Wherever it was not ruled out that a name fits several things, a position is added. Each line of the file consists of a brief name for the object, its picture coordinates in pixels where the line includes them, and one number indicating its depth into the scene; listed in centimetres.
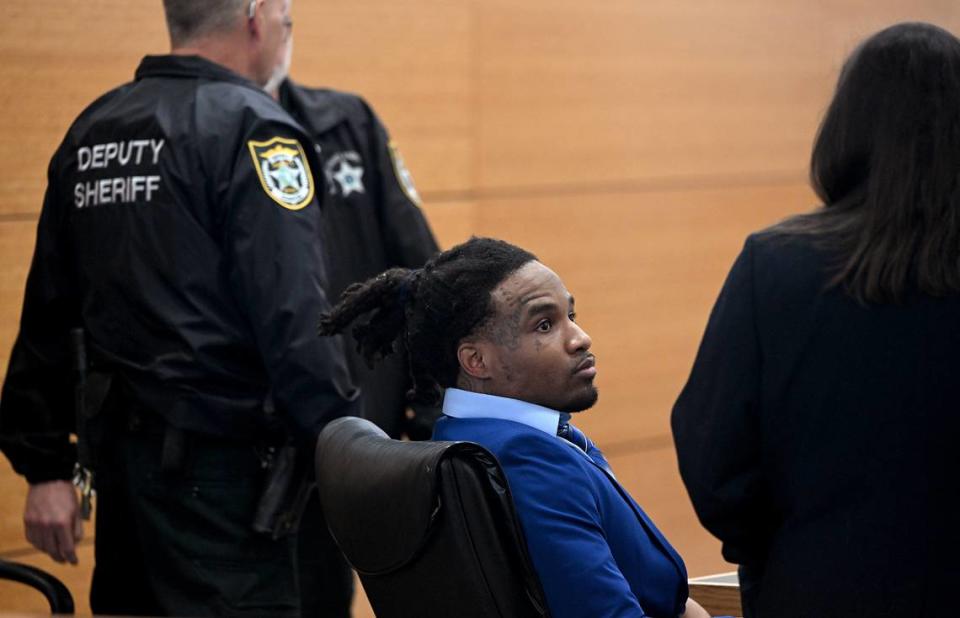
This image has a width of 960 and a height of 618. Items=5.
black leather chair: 624
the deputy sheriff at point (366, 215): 761
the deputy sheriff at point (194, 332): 702
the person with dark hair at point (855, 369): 648
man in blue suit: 628
